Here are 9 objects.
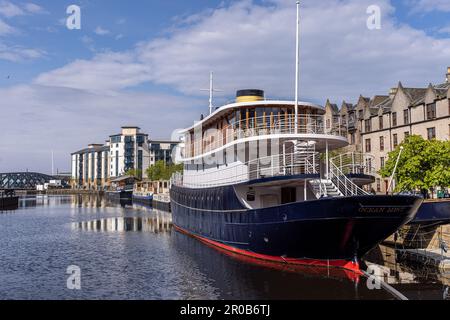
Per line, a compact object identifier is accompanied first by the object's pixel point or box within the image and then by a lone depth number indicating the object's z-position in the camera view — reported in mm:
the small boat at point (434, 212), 28609
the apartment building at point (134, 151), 185625
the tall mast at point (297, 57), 25656
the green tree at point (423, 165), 35431
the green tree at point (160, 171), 113762
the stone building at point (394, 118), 52312
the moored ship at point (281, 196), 20328
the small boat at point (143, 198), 97888
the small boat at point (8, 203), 88188
